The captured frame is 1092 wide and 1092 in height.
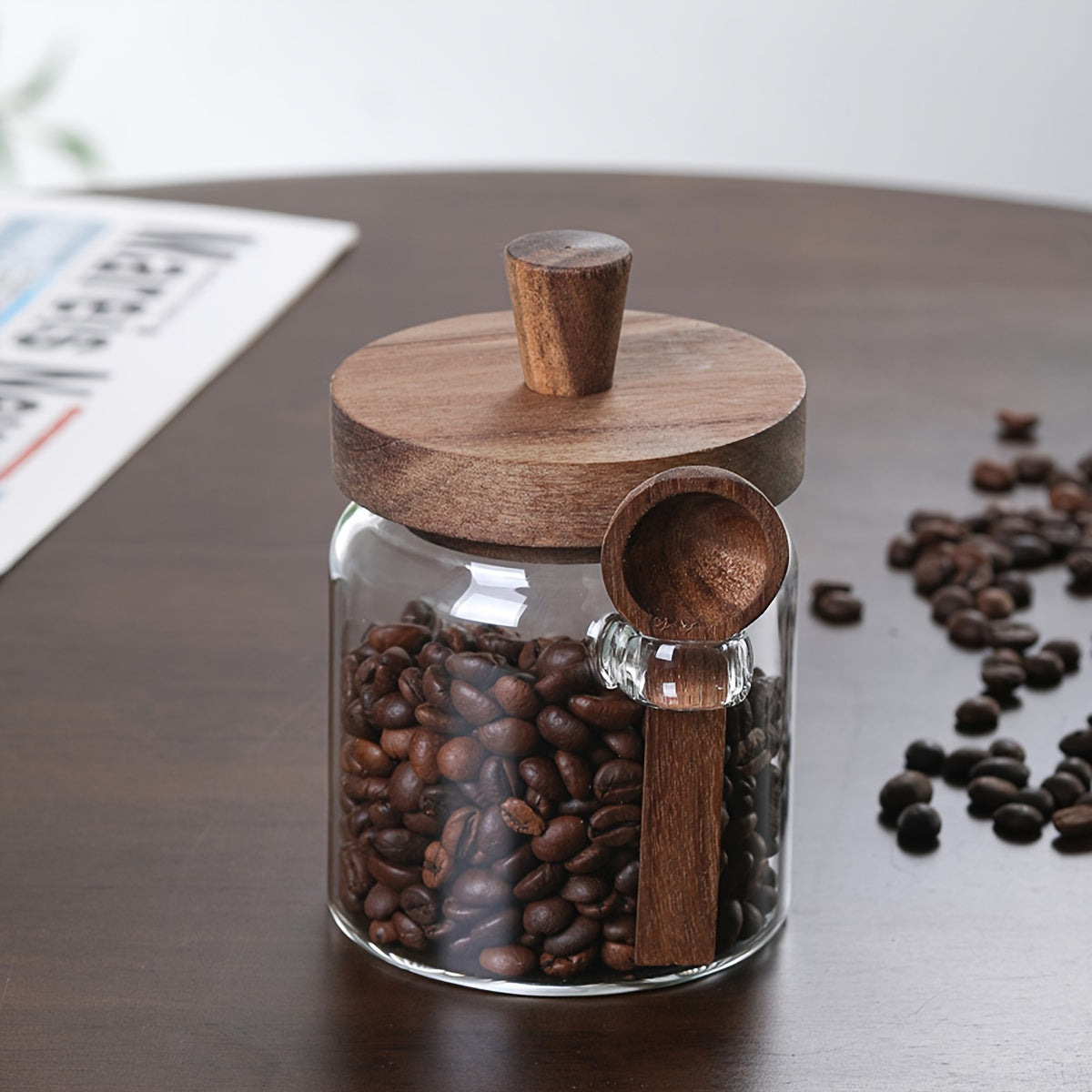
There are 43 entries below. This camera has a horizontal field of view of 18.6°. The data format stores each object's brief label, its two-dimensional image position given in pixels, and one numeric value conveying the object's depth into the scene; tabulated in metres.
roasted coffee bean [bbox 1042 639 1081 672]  0.74
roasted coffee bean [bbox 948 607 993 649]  0.75
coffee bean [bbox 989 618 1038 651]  0.74
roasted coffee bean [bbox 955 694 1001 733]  0.71
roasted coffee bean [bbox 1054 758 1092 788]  0.68
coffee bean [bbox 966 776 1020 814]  0.68
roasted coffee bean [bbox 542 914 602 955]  0.60
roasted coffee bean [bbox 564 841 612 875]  0.60
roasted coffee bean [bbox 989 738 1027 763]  0.69
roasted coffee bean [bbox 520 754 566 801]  0.60
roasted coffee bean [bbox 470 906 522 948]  0.60
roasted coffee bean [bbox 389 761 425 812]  0.61
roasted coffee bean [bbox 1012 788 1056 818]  0.67
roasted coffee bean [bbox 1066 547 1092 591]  0.79
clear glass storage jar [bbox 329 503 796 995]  0.60
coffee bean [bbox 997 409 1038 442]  0.90
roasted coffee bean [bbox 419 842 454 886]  0.61
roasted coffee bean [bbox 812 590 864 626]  0.77
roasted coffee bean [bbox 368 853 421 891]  0.61
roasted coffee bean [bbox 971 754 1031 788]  0.68
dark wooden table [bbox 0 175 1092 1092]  0.60
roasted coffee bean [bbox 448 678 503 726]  0.60
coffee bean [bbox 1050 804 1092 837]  0.67
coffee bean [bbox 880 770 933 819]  0.67
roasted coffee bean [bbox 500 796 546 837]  0.60
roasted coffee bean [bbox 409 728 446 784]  0.60
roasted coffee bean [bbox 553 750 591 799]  0.60
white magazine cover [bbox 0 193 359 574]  0.86
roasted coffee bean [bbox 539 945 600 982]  0.61
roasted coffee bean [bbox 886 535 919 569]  0.80
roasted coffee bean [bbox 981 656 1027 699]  0.72
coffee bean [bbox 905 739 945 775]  0.69
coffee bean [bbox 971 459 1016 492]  0.86
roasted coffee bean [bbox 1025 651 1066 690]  0.73
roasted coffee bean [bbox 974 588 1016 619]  0.77
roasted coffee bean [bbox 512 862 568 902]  0.60
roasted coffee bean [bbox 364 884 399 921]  0.62
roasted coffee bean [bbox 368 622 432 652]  0.62
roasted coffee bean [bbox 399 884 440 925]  0.61
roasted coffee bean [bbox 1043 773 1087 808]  0.68
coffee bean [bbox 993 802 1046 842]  0.67
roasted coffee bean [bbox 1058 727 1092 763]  0.69
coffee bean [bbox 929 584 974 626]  0.77
